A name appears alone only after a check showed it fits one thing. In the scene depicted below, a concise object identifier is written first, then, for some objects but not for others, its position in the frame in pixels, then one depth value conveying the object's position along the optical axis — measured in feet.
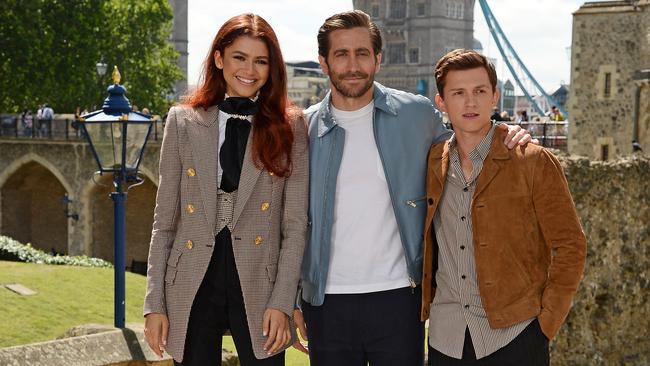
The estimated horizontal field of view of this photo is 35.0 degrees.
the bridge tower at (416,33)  349.41
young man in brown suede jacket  11.89
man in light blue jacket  12.43
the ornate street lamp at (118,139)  30.73
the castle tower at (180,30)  267.18
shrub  67.51
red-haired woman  12.23
